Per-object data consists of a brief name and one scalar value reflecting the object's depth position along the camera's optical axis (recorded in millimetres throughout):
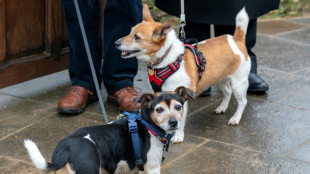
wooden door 4957
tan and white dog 4250
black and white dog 3020
